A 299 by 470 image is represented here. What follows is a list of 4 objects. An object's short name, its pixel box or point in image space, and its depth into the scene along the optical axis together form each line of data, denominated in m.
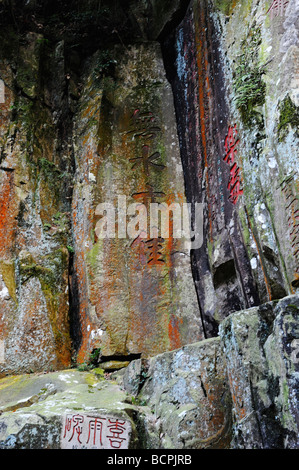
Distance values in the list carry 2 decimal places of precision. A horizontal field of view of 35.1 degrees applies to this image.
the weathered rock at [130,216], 5.70
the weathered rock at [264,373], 3.12
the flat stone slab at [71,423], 3.69
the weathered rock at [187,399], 3.90
